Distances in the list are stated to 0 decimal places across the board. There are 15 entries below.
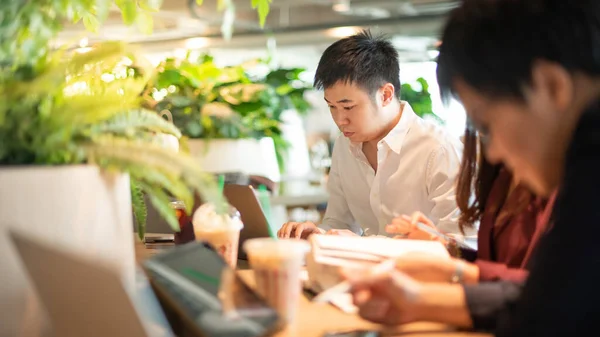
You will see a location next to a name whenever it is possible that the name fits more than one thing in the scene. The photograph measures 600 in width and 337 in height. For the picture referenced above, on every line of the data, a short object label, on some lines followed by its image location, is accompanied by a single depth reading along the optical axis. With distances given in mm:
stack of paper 1514
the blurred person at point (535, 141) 998
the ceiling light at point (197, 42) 10055
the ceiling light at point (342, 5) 7815
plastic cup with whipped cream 1670
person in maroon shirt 1718
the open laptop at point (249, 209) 2033
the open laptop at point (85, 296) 984
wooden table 1246
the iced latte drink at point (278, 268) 1100
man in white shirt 2846
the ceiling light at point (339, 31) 9055
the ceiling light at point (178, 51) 10417
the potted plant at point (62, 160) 1084
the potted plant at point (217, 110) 3201
